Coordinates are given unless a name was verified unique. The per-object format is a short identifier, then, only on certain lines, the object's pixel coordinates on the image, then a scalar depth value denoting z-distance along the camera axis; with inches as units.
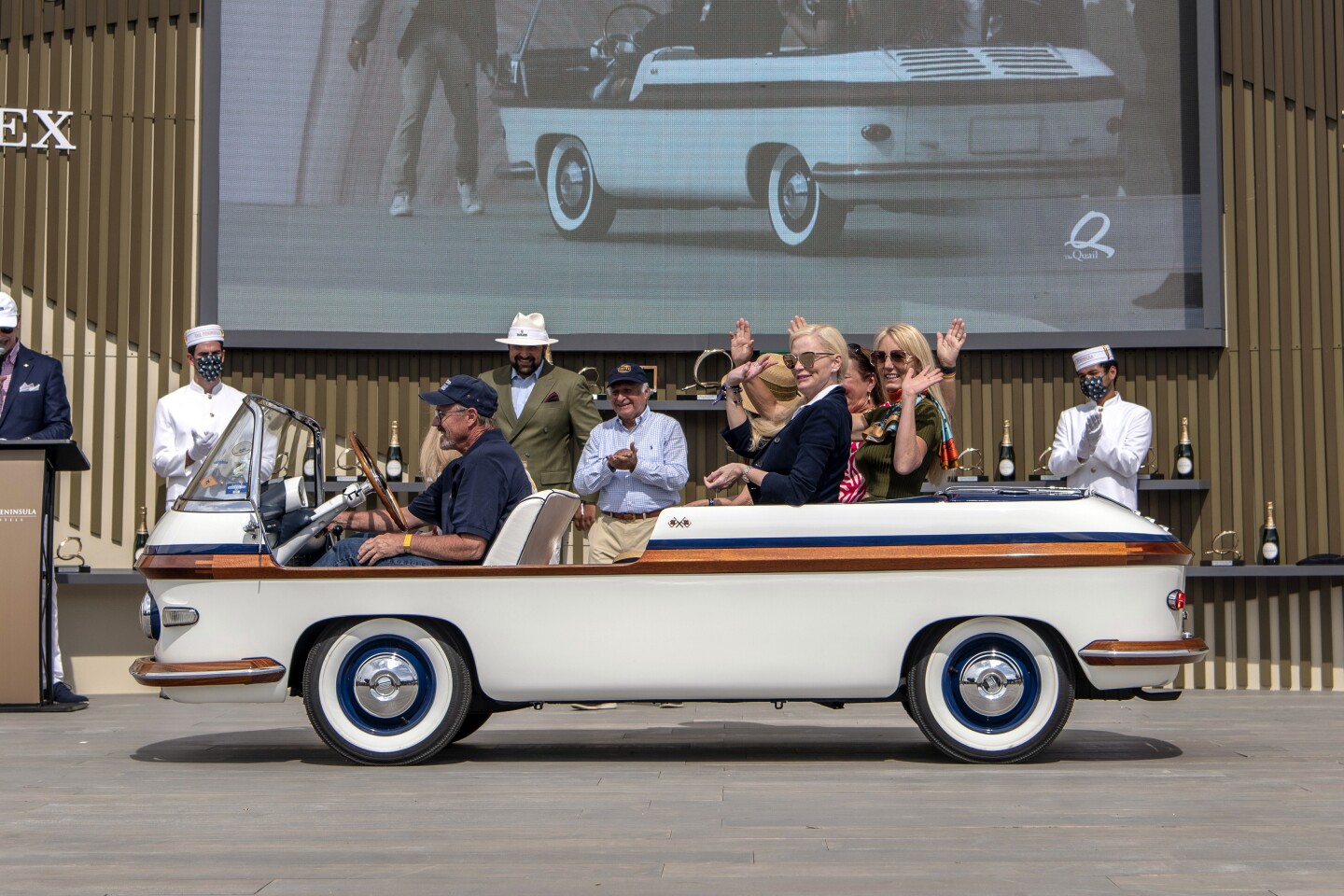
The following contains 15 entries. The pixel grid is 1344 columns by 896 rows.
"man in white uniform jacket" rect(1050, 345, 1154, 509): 746.8
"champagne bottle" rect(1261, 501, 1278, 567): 802.2
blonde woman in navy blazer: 506.9
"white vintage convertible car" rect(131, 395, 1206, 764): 500.1
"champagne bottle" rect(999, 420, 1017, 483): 814.5
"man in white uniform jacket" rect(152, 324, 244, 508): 748.0
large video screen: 834.8
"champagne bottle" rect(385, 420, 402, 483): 826.2
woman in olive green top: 534.3
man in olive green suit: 722.2
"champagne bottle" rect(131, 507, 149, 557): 824.9
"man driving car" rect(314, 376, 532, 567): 514.9
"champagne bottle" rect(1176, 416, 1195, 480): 814.5
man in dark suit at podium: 723.4
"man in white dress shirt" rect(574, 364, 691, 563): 682.8
